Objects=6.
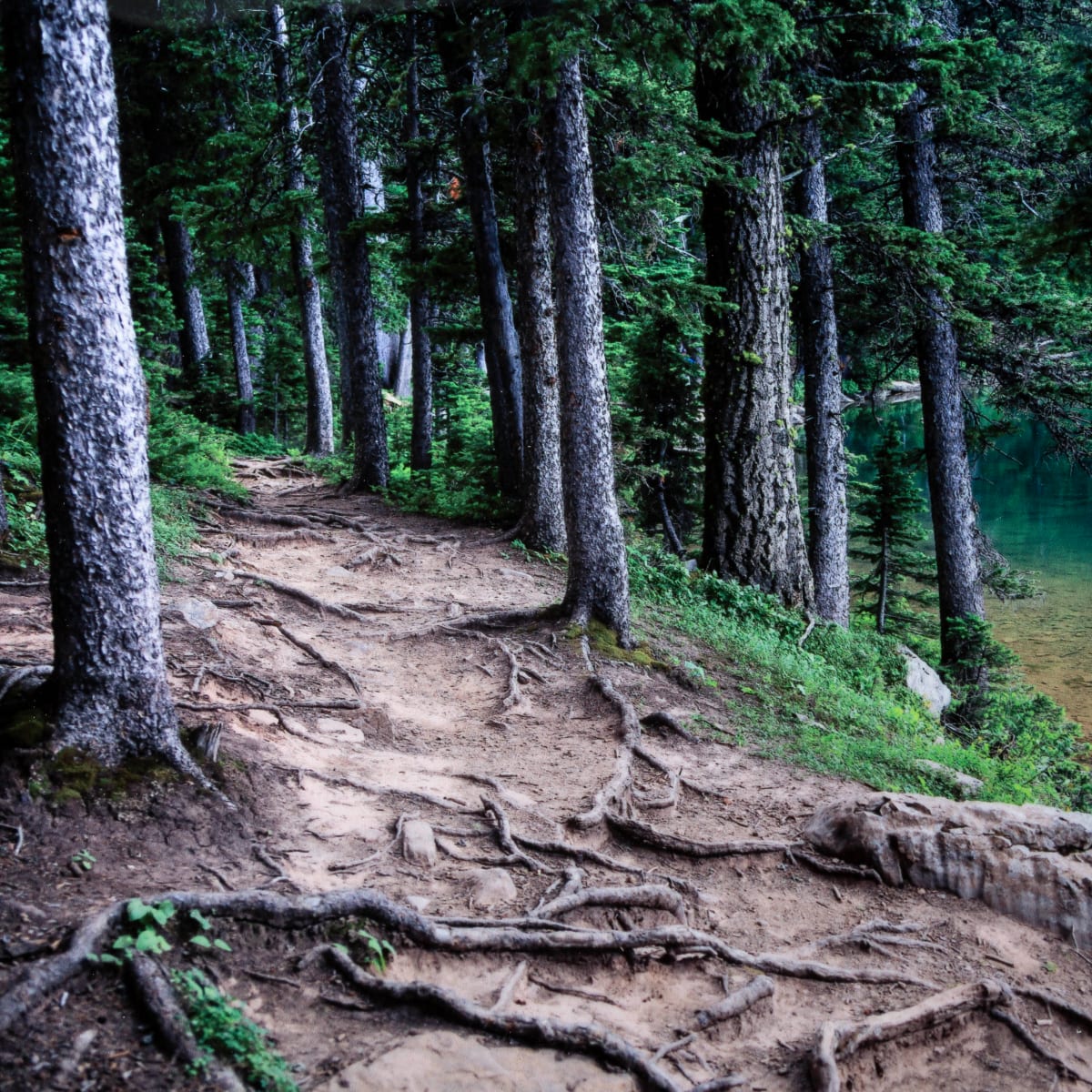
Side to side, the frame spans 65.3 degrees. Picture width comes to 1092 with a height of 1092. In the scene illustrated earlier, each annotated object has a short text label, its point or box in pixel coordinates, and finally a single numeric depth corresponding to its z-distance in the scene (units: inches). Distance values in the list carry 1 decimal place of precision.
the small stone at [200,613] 301.3
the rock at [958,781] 278.4
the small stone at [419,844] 192.5
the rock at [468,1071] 119.7
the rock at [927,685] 447.9
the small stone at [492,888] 179.6
